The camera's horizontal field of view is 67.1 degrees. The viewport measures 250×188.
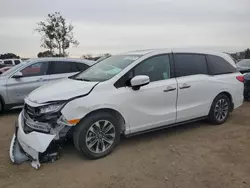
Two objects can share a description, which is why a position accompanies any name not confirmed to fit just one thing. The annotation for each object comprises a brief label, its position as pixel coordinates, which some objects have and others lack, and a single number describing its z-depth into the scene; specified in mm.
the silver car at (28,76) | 5109
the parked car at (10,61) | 15752
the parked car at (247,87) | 6144
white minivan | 2761
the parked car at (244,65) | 8108
